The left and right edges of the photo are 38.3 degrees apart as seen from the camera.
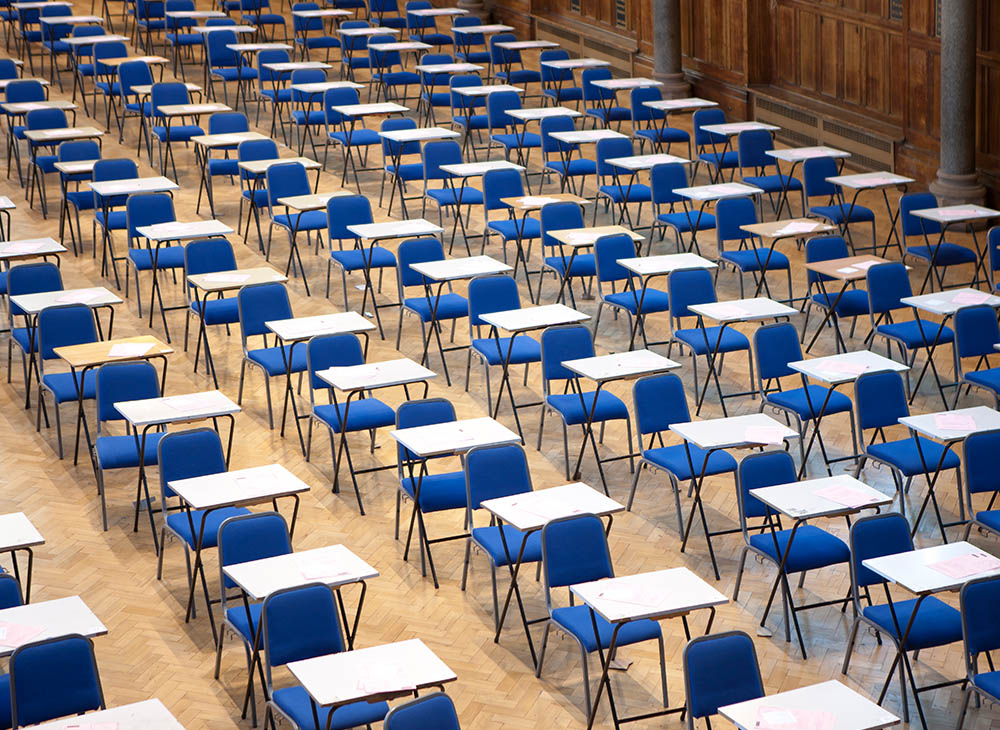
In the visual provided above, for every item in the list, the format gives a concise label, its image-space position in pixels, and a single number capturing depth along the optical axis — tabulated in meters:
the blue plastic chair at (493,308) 9.78
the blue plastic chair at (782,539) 7.14
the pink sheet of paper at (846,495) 7.12
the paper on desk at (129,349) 9.02
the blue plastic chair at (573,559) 6.73
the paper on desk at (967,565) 6.41
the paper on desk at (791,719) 5.27
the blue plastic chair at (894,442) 8.17
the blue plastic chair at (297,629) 6.13
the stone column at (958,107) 12.95
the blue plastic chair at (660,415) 8.27
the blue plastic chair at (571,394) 8.90
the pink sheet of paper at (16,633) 5.89
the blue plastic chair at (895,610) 6.47
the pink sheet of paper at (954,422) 7.97
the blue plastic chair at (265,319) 9.66
